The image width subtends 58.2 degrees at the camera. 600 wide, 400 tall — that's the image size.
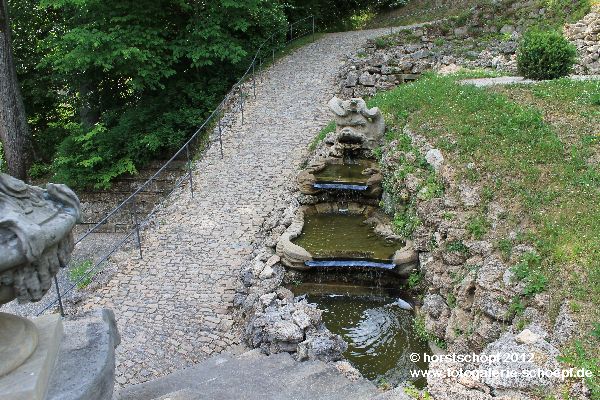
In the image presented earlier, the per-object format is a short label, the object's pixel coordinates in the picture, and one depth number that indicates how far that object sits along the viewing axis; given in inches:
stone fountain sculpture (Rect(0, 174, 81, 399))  148.1
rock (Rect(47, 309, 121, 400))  171.6
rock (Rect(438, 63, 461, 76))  680.4
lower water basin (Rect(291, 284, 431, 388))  283.3
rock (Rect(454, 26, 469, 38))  826.2
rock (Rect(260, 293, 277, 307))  317.4
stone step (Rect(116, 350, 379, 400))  218.5
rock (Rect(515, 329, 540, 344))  207.3
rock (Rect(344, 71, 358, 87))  706.2
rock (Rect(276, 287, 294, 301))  330.6
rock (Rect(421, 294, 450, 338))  299.0
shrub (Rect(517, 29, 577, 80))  530.9
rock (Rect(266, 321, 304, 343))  278.1
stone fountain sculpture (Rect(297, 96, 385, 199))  488.7
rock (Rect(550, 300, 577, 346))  213.3
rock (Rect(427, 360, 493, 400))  183.5
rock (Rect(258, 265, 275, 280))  355.6
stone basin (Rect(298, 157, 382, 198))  442.3
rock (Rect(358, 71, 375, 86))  711.1
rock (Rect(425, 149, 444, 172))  390.8
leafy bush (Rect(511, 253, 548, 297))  246.7
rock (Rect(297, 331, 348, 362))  265.4
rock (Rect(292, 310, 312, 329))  281.6
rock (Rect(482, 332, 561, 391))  185.0
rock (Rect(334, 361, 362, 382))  247.5
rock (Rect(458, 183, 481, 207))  335.3
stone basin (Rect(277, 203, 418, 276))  358.3
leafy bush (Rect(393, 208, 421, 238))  376.8
